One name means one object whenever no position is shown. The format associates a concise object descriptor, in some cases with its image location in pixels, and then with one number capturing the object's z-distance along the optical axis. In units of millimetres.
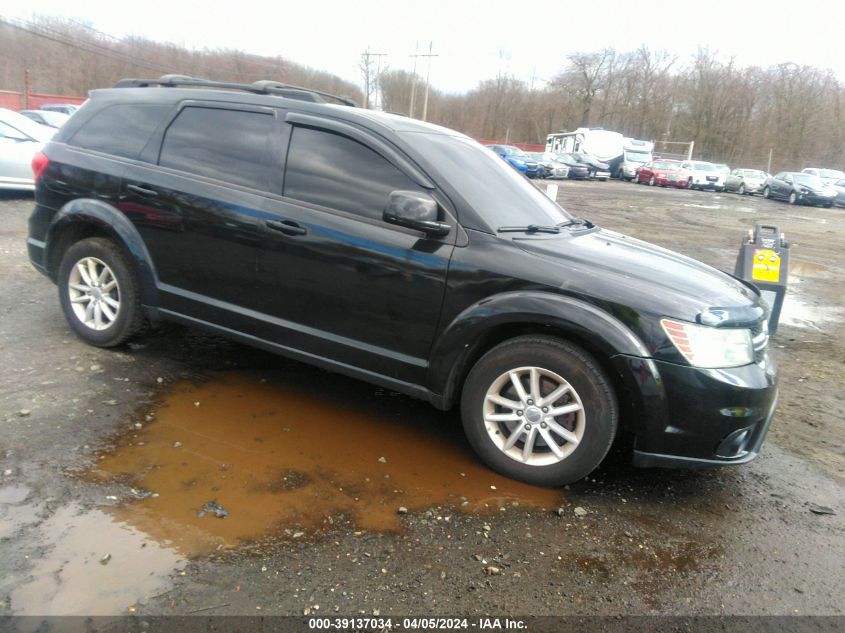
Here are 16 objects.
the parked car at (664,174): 37344
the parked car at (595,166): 40750
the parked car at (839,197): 29297
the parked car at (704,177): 36688
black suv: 3049
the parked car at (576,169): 38844
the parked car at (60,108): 24216
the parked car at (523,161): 35219
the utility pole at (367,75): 60012
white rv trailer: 44000
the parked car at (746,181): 34750
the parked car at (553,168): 38344
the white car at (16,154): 10398
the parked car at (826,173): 33281
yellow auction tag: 6203
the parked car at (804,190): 28906
